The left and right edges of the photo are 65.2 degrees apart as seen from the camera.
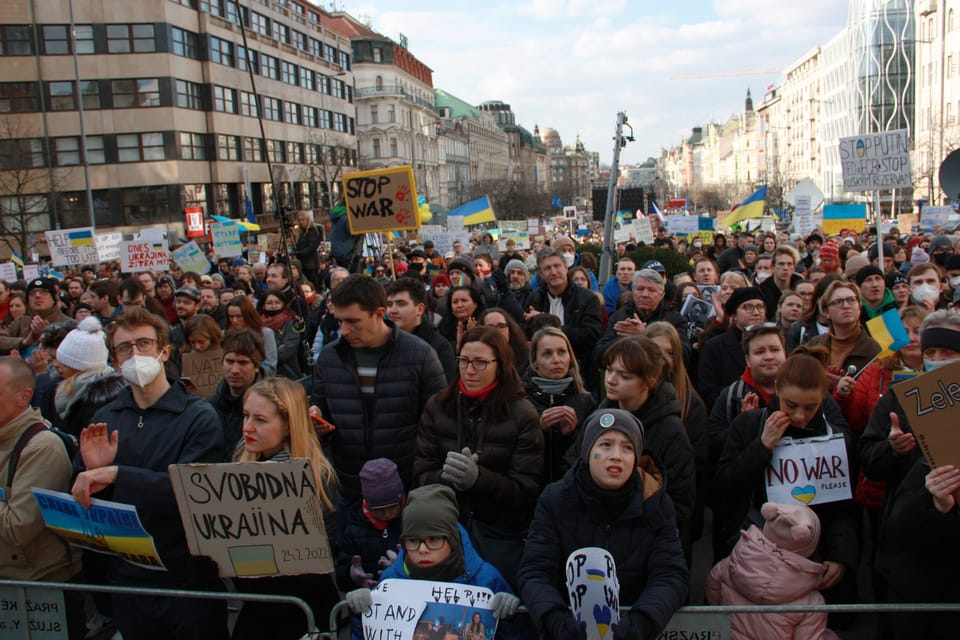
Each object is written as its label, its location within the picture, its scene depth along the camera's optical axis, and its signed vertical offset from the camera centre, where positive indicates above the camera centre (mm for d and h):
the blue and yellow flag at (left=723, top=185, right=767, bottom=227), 18844 +152
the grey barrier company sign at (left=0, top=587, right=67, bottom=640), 3846 -1846
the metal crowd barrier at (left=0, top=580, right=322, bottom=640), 3838 -1809
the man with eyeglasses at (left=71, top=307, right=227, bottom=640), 3586 -1078
